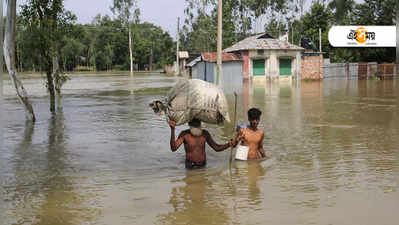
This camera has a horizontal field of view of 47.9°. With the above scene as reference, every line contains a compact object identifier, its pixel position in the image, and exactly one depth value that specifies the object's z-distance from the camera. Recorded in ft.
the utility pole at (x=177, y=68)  190.98
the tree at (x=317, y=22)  162.09
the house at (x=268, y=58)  118.42
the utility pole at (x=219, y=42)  64.73
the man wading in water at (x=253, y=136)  20.67
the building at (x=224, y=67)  112.27
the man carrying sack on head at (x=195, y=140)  20.35
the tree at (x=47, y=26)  43.45
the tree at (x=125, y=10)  240.81
